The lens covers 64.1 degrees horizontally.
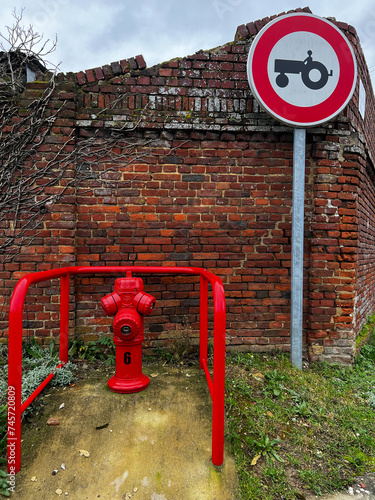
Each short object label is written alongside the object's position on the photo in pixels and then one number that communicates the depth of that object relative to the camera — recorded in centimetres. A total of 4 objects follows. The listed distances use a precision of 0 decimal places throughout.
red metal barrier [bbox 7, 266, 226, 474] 181
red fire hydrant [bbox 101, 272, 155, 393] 247
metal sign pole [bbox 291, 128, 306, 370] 301
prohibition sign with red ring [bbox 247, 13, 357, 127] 289
